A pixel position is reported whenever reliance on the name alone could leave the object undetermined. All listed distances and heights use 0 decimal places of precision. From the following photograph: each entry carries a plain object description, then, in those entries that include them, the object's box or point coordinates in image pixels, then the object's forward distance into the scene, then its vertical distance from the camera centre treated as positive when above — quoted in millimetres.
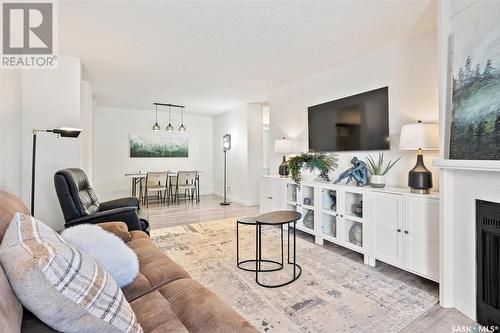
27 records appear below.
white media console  2092 -559
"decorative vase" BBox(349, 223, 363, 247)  2665 -736
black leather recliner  2244 -397
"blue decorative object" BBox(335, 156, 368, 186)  2850 -77
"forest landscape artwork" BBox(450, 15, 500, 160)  1507 +468
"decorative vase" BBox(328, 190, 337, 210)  3041 -385
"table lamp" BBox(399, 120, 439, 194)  2229 +195
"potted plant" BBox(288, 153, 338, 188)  3291 +30
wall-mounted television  2904 +559
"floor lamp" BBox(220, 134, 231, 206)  6449 +569
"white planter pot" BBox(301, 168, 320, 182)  3730 -120
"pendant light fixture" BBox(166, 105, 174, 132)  6061 +1323
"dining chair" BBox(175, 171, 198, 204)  6254 -415
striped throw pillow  679 -345
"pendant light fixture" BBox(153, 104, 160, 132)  5994 +932
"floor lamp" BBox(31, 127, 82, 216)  2246 +306
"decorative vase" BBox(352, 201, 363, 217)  2692 -459
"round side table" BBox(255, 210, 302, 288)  2145 -473
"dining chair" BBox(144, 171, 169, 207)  6027 -461
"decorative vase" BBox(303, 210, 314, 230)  3301 -713
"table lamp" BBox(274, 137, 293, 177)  4090 +297
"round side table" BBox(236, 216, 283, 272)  2346 -988
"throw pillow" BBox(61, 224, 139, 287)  1170 -404
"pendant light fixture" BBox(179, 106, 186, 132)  6304 +1292
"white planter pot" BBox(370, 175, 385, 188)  2668 -158
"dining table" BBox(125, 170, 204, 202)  6070 -294
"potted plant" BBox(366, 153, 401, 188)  2678 -31
